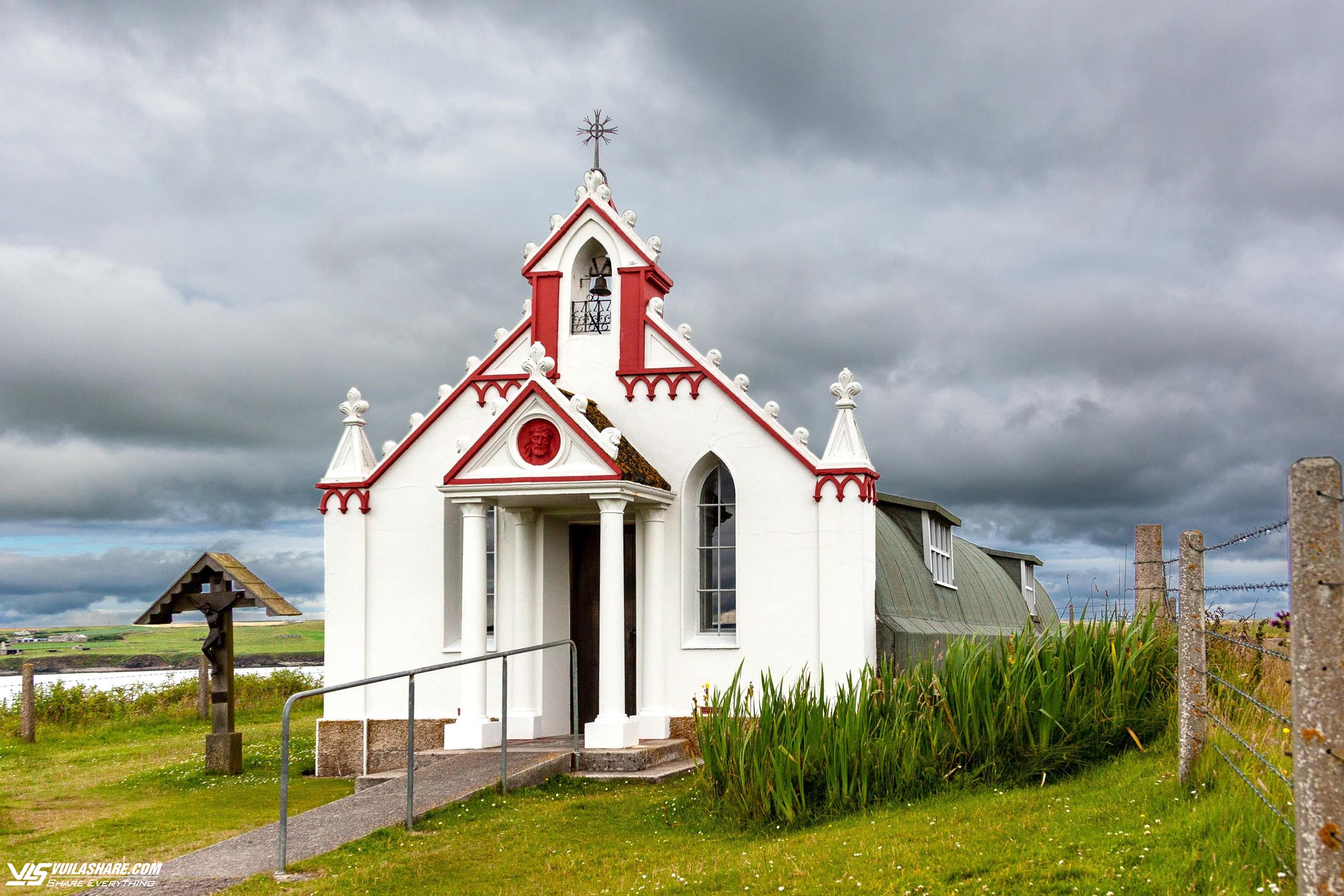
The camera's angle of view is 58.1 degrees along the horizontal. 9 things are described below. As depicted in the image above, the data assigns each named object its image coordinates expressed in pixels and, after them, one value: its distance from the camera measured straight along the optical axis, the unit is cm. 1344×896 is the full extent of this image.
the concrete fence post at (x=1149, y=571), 1247
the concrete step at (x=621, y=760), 1398
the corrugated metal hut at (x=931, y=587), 1703
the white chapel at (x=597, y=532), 1529
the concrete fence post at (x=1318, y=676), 555
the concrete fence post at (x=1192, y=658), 885
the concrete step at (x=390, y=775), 1436
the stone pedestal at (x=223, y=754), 1680
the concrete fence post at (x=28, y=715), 2300
